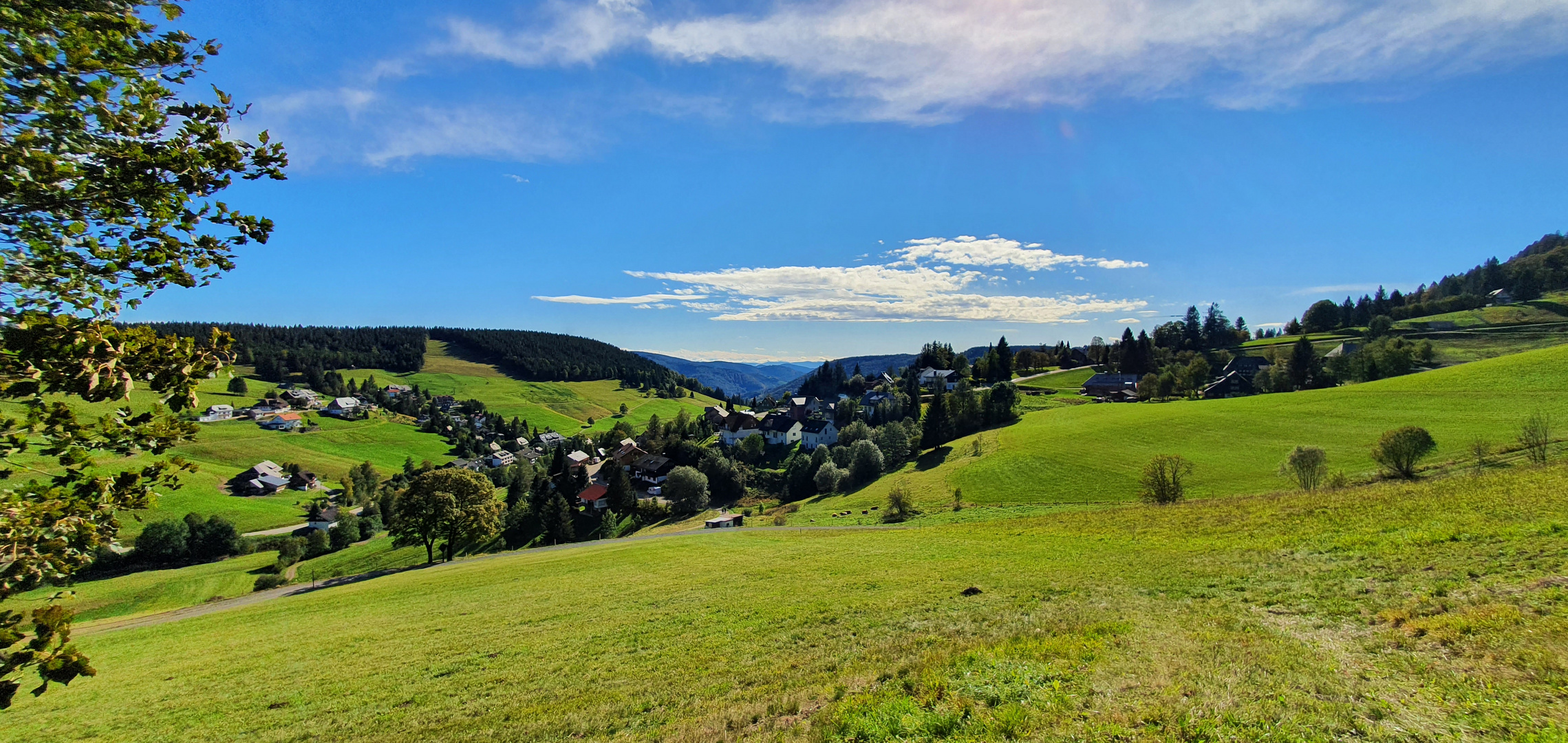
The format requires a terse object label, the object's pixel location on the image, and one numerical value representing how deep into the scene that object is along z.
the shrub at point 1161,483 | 43.34
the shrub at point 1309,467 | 40.28
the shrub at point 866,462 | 83.56
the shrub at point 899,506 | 54.16
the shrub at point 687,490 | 79.94
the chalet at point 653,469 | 104.12
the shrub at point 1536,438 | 36.13
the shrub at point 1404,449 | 37.94
